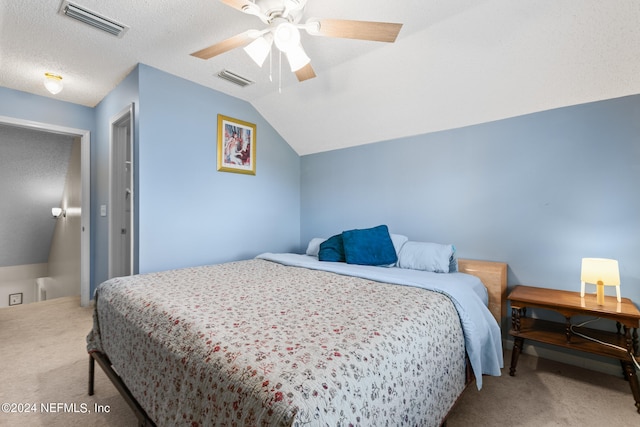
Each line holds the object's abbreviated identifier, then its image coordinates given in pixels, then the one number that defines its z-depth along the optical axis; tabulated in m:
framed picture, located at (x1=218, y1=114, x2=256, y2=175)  3.14
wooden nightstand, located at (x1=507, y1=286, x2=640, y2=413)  1.72
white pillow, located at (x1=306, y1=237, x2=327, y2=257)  3.29
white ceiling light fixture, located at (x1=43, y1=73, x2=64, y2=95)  2.64
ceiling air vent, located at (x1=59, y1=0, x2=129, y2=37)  1.87
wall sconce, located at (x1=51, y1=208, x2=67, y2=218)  4.79
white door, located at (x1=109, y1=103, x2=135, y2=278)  3.13
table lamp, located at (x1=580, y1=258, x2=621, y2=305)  1.83
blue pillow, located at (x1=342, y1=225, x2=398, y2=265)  2.60
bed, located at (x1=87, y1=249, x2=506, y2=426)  0.84
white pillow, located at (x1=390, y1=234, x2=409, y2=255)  2.72
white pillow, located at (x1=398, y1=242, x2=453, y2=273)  2.37
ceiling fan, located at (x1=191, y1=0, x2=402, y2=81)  1.50
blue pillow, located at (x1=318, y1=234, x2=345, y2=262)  2.79
